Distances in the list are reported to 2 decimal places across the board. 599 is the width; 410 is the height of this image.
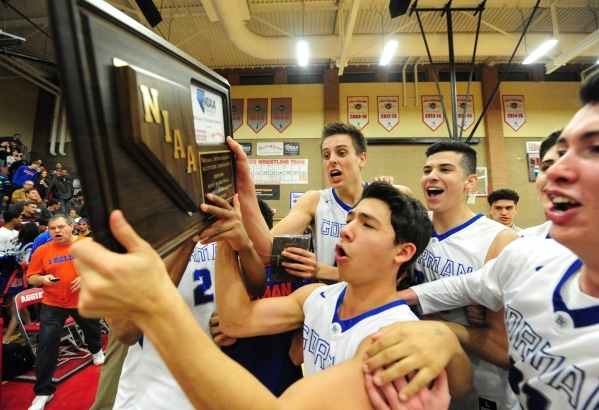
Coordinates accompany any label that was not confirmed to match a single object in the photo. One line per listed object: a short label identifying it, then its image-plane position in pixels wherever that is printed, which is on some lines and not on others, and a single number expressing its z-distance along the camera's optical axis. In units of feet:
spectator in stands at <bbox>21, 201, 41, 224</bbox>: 20.89
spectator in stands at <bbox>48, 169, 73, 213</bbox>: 31.30
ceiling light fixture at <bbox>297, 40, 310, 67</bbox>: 22.54
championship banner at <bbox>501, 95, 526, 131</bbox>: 33.06
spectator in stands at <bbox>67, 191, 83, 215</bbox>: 31.55
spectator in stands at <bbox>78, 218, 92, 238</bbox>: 21.24
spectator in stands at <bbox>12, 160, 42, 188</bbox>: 29.19
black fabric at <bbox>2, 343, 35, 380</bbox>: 12.94
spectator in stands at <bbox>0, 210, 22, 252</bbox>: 18.70
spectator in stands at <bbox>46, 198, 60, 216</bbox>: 25.50
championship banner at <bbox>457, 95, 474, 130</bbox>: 32.83
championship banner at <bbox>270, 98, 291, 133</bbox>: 33.68
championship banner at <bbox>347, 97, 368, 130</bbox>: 33.24
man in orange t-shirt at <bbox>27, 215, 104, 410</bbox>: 11.51
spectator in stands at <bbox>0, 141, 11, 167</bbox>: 31.30
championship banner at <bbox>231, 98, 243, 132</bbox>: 33.58
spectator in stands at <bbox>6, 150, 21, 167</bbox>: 31.37
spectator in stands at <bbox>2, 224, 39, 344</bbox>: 15.67
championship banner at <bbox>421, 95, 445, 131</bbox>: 32.99
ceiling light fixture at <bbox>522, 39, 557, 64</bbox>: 22.33
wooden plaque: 1.85
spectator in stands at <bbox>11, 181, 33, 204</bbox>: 26.89
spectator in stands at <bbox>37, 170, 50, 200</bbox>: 29.94
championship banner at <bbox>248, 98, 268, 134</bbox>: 33.81
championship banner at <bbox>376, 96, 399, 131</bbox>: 33.30
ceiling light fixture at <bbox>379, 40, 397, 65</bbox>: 22.16
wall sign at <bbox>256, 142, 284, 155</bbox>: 33.55
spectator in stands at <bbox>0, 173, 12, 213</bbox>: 27.34
